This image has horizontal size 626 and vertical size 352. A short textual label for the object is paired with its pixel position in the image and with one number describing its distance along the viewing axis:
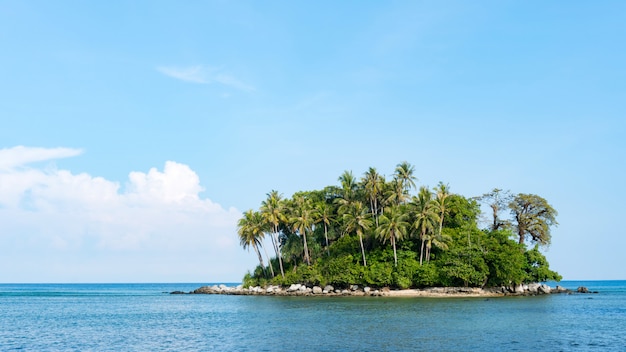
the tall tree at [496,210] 87.88
